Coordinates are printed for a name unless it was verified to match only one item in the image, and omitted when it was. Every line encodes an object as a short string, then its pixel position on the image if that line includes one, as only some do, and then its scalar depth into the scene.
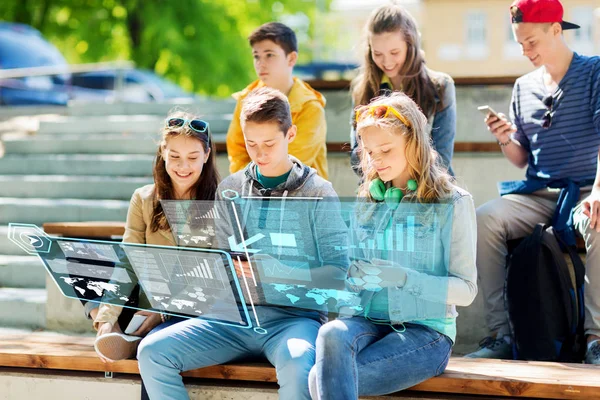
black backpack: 3.45
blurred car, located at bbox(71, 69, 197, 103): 11.80
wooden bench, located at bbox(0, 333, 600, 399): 2.88
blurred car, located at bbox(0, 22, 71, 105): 9.96
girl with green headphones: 2.82
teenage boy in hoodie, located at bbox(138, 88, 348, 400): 3.00
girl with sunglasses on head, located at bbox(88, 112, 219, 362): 3.38
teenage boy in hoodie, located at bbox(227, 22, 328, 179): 4.07
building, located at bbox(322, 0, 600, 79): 29.98
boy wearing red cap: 3.65
